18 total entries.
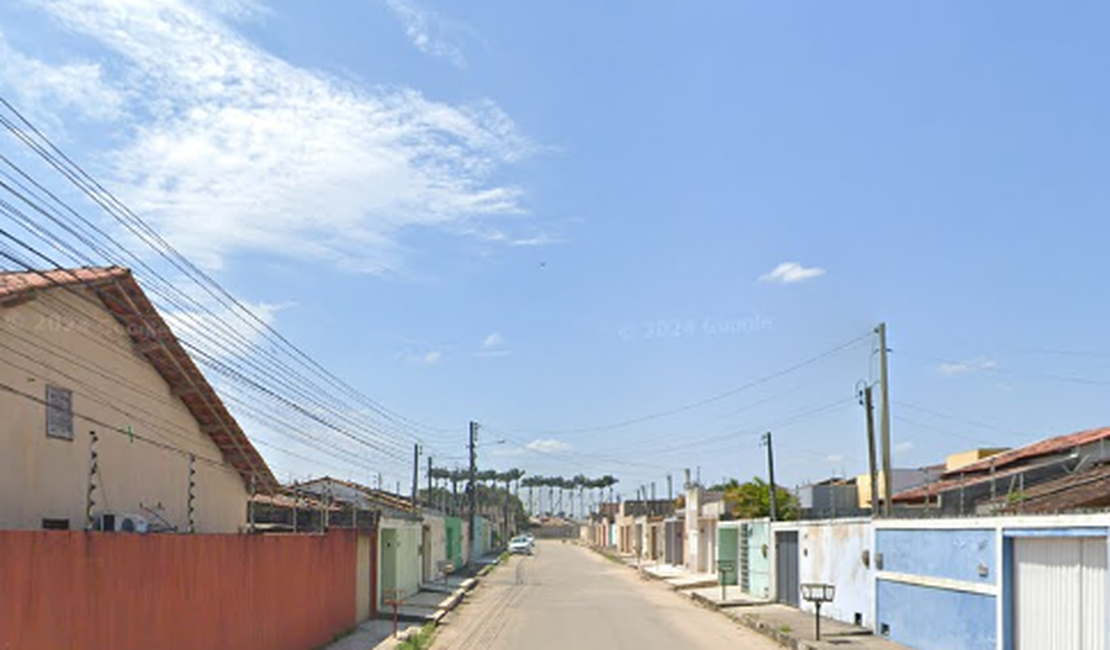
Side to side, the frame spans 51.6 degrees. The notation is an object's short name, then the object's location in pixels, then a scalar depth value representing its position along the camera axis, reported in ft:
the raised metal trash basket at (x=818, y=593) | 78.12
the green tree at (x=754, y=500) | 155.53
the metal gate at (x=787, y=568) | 107.45
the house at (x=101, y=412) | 48.29
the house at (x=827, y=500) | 117.39
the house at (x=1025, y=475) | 71.05
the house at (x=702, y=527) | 166.40
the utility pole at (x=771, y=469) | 130.19
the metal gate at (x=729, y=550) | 145.28
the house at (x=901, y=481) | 146.11
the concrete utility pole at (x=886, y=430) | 88.74
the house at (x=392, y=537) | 104.06
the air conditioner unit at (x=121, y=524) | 53.47
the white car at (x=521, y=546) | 272.51
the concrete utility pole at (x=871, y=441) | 96.84
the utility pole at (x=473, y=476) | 231.71
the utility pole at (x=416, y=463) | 206.26
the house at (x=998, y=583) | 49.42
